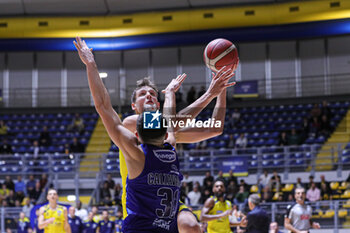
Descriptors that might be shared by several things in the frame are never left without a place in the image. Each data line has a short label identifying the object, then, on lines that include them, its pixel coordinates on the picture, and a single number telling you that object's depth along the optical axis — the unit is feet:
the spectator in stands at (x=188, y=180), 58.11
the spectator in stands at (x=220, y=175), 57.14
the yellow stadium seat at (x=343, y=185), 54.44
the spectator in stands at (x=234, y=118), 75.82
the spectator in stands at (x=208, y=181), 56.13
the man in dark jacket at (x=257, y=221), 32.42
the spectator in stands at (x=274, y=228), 37.67
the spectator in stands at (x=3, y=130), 79.20
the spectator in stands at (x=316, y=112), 71.72
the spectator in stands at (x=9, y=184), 61.62
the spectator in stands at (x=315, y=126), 69.67
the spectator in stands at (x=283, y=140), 67.10
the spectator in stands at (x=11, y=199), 58.49
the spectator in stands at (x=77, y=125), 79.46
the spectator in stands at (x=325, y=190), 53.01
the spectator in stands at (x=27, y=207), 54.75
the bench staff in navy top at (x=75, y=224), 47.39
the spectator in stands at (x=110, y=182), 59.47
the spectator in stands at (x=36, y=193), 60.44
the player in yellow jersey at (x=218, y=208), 32.76
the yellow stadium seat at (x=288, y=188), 55.91
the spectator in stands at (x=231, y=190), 53.27
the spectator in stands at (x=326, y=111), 70.95
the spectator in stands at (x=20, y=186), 62.54
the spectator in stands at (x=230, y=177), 56.60
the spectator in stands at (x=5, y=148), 72.91
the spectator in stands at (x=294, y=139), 67.97
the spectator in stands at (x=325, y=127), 69.16
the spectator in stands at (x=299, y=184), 54.49
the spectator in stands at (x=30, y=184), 61.41
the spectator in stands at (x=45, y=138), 75.25
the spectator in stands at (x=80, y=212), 51.53
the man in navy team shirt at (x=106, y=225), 49.03
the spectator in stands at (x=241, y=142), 68.04
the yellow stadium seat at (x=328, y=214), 47.42
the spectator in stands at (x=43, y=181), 62.45
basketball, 17.67
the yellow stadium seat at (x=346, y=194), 52.65
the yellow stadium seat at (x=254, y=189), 55.62
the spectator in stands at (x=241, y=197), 52.97
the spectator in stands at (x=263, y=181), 56.44
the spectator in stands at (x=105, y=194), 57.41
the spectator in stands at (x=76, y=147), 72.38
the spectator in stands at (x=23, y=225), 51.03
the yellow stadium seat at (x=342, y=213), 47.16
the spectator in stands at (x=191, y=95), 81.00
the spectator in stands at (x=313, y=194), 51.92
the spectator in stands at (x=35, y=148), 71.55
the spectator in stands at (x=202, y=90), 78.89
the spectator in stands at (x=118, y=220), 47.93
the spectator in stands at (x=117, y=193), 56.58
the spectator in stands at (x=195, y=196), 54.44
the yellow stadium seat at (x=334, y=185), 55.16
